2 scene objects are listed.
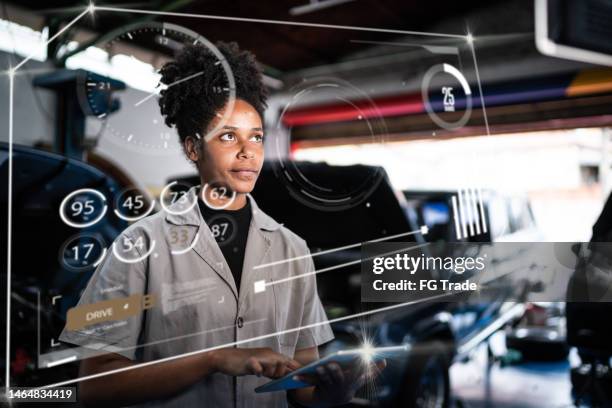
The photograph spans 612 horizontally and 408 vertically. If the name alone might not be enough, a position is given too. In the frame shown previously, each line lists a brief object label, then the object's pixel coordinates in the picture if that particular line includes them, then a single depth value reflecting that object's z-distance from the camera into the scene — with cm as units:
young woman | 138
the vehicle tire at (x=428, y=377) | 157
